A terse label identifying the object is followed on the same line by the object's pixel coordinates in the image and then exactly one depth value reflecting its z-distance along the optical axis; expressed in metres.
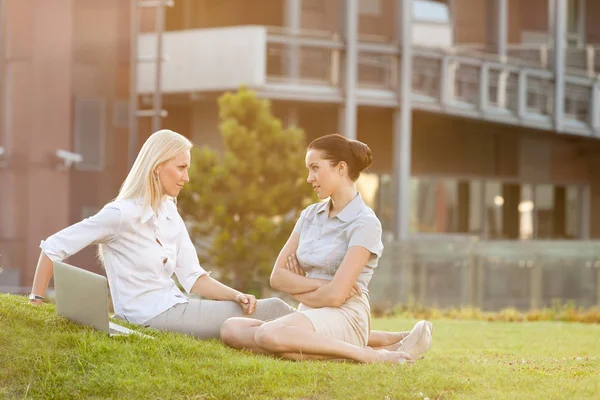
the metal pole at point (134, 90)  25.33
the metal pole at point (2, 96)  27.11
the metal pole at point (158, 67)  24.42
